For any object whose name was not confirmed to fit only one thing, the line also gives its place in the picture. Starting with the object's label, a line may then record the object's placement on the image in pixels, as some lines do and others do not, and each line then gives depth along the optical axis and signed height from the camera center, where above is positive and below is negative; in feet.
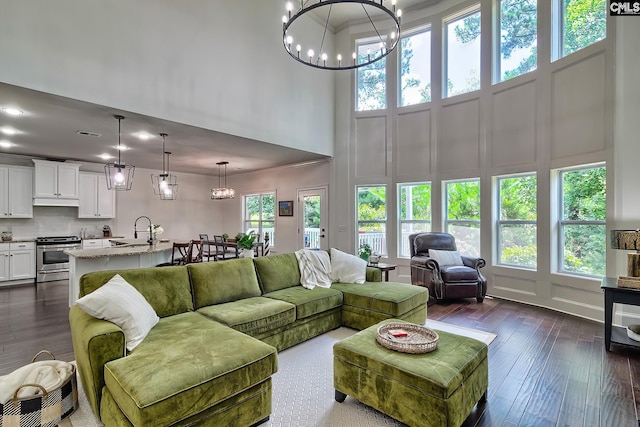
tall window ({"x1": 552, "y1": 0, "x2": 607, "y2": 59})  13.38 +8.69
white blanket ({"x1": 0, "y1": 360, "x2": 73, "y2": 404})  5.96 -3.47
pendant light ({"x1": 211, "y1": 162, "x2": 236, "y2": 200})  23.61 +1.51
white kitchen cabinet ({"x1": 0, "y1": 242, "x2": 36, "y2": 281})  19.71 -3.18
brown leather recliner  15.56 -3.40
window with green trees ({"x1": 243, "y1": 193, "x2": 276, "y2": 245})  28.32 -0.13
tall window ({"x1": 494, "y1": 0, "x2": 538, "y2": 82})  15.84 +9.39
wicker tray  6.76 -2.99
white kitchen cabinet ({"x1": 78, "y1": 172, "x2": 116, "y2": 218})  23.70 +1.19
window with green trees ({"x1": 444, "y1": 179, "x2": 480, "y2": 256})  18.08 -0.07
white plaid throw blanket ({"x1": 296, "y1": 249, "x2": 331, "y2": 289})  12.94 -2.43
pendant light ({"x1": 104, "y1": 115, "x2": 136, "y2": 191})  24.72 +3.14
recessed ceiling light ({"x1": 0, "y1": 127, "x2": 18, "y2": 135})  15.49 +4.23
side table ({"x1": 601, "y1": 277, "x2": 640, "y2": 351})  9.66 -2.83
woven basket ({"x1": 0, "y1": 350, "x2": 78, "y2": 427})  5.69 -3.81
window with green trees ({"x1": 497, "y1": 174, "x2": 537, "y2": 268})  15.94 -0.44
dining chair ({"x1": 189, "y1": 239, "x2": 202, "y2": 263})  18.45 -2.84
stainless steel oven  21.06 -3.16
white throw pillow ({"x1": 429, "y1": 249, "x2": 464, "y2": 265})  16.45 -2.40
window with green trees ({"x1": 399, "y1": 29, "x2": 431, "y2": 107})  19.99 +9.66
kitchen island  13.05 -2.15
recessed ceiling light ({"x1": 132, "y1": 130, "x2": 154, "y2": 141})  16.25 +4.22
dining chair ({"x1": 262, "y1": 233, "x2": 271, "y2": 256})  20.98 -2.43
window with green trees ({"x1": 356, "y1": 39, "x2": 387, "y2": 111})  21.49 +9.36
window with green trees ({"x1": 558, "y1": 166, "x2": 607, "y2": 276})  13.43 -0.34
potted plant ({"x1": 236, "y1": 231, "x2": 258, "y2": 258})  14.43 -1.48
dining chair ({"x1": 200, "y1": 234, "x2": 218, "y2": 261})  19.56 -2.77
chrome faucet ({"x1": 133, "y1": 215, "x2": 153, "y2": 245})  26.95 -1.11
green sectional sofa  5.41 -3.02
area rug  6.67 -4.57
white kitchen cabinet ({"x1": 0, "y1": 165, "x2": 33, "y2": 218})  20.44 +1.43
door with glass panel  23.59 -0.49
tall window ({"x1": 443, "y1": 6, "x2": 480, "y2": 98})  18.13 +9.69
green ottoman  5.83 -3.45
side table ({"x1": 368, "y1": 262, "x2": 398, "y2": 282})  14.81 -2.69
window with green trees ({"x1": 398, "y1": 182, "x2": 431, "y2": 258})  19.92 +0.12
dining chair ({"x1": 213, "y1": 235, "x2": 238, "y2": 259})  19.41 -2.74
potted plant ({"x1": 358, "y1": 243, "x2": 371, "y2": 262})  15.65 -2.11
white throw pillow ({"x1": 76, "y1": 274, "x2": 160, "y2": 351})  6.85 -2.23
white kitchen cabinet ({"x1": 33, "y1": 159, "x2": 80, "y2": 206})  21.43 +2.10
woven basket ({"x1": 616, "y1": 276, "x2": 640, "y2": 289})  9.73 -2.23
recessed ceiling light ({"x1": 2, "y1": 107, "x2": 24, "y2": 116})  12.44 +4.22
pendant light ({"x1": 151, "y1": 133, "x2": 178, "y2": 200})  28.22 +2.77
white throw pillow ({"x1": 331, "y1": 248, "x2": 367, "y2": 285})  13.46 -2.52
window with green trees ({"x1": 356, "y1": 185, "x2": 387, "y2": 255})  21.42 -0.30
